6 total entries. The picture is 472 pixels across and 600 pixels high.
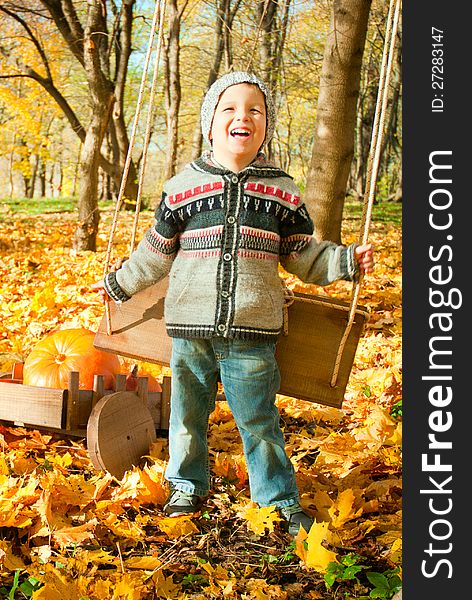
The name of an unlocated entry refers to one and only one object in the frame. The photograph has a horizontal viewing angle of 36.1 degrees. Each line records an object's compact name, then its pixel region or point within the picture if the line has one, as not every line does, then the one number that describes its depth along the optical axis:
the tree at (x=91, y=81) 9.00
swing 2.81
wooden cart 3.09
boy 2.57
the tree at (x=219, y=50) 8.06
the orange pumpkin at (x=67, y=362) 3.52
